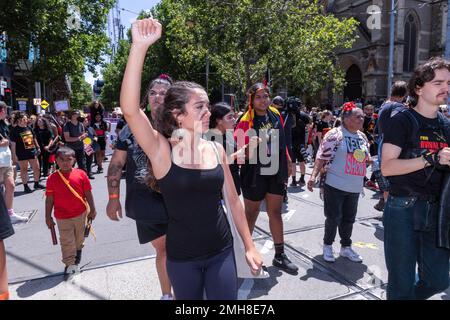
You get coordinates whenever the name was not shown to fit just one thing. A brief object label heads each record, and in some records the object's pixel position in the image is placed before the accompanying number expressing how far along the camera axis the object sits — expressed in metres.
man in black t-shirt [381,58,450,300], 2.47
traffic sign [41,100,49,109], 19.12
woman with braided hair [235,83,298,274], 4.05
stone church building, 29.11
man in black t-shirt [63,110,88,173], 9.21
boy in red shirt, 3.90
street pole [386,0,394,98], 21.81
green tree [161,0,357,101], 16.16
